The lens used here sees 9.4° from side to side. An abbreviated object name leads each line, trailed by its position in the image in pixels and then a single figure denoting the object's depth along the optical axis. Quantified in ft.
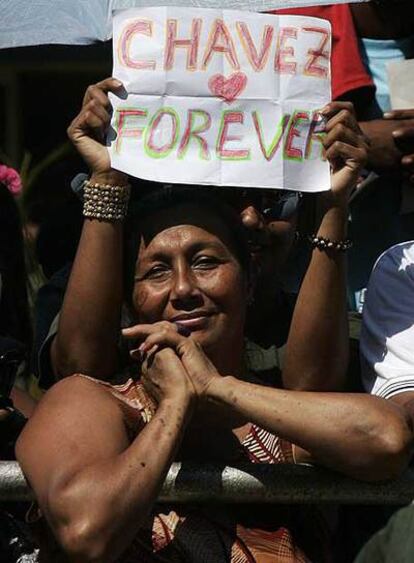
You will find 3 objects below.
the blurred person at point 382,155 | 23.01
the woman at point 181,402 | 18.10
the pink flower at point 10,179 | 25.58
